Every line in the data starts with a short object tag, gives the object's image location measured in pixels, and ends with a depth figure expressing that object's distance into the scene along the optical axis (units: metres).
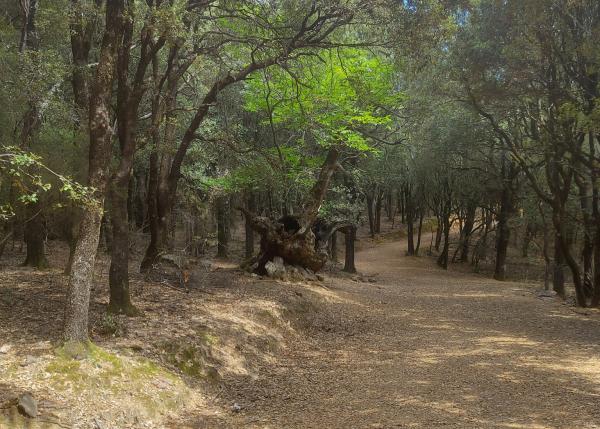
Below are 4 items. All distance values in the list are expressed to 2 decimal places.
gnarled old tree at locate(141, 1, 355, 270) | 9.49
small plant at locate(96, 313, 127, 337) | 7.39
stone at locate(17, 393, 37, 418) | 4.77
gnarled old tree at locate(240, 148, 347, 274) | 15.94
